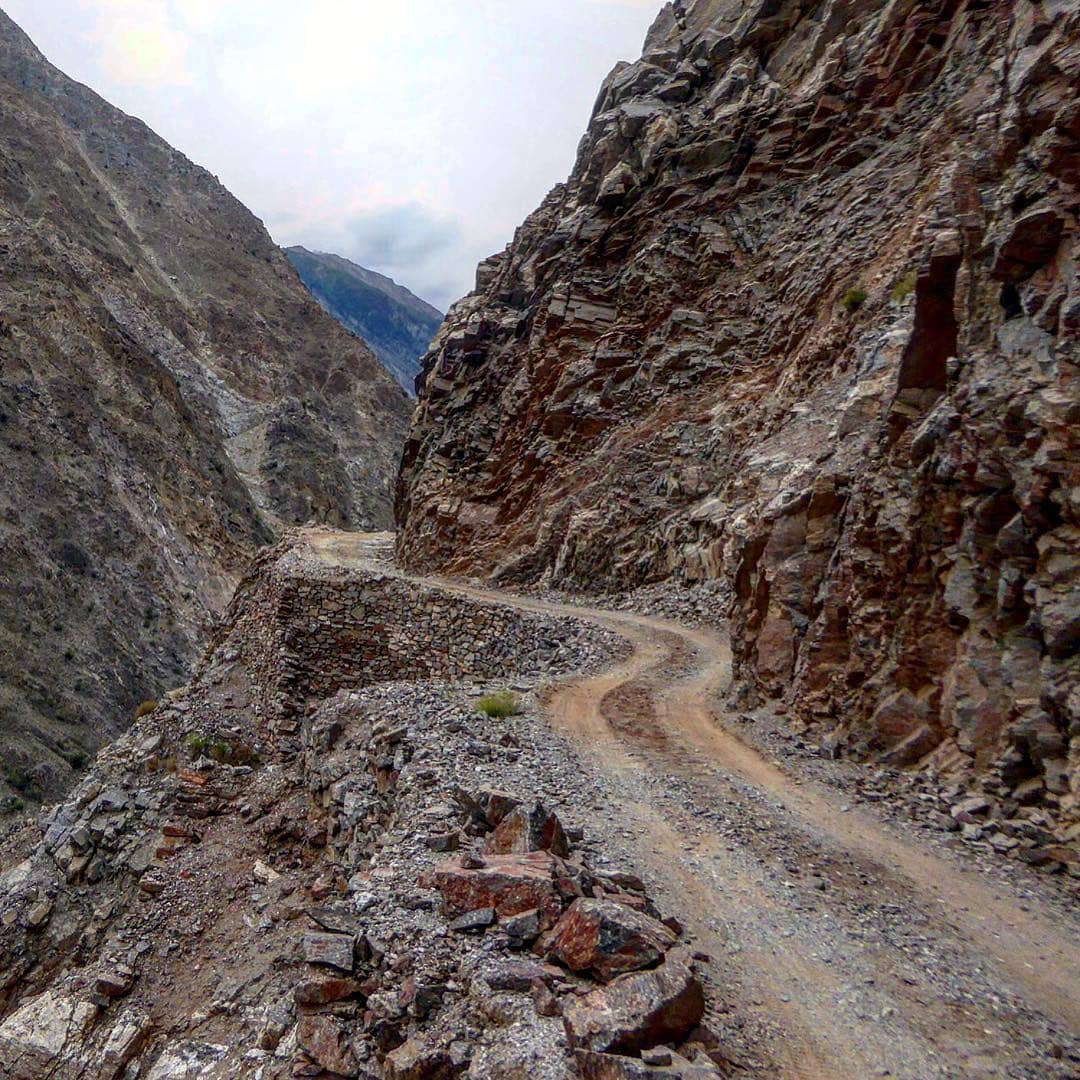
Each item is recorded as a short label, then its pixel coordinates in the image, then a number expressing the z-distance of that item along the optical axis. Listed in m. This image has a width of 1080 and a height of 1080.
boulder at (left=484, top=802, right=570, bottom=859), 6.19
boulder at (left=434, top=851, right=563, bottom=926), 5.24
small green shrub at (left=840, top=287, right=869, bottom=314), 21.02
